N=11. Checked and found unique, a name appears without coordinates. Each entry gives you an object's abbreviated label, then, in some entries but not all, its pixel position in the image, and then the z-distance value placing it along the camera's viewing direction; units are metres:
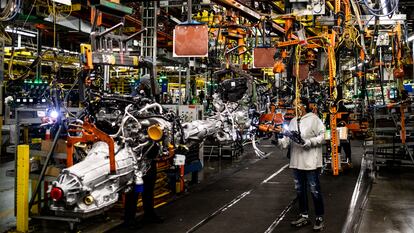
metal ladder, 8.73
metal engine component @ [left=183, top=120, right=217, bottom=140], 6.84
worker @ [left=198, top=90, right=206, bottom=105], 18.33
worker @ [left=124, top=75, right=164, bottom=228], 5.39
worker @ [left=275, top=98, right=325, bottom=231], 5.30
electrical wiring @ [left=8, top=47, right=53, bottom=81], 6.29
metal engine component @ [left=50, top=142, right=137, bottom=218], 4.10
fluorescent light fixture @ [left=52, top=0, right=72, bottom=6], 5.33
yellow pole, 5.09
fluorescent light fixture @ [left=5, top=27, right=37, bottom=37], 10.04
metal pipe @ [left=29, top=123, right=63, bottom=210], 5.15
